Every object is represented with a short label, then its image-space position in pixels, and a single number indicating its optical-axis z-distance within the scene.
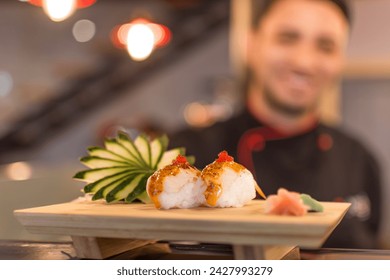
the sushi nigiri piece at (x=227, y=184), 0.70
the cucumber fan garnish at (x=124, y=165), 0.75
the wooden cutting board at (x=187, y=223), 0.63
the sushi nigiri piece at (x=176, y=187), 0.70
